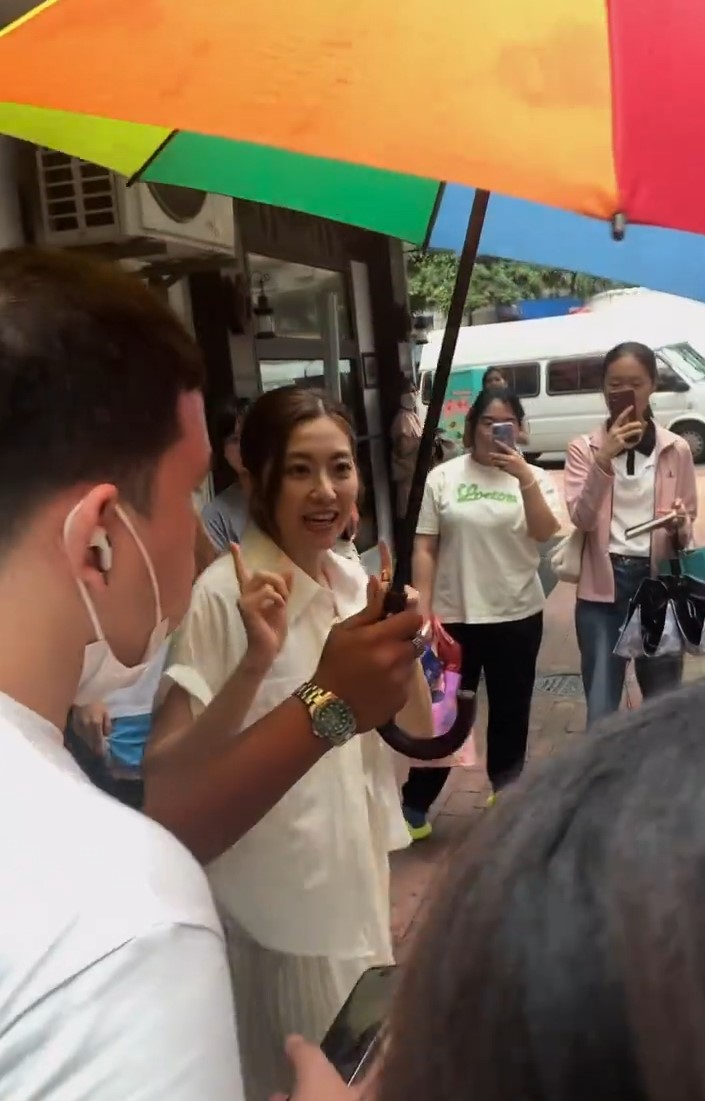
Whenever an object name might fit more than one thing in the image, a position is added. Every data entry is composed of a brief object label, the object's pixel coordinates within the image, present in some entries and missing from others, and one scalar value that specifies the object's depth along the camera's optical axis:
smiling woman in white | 1.92
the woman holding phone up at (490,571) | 4.40
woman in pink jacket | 4.33
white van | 18.16
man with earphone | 0.77
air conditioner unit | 3.62
